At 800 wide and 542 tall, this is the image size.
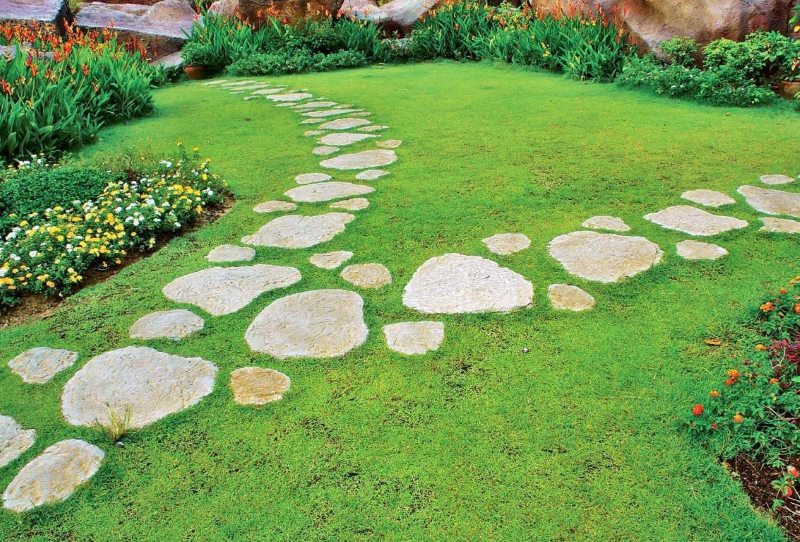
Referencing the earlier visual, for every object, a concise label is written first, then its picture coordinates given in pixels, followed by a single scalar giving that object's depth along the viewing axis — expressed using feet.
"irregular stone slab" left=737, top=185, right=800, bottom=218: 10.34
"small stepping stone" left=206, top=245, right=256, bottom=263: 9.70
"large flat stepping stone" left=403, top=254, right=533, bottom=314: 7.99
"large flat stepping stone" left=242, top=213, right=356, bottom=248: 10.17
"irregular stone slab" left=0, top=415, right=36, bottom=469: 5.79
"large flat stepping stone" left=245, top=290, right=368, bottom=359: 7.25
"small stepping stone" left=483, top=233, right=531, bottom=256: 9.43
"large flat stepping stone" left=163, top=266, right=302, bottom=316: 8.32
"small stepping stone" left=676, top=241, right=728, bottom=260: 8.91
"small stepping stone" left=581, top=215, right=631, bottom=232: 9.95
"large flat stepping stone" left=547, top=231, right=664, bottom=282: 8.58
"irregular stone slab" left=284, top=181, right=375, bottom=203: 12.13
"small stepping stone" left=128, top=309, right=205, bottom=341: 7.63
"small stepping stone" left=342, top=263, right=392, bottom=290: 8.71
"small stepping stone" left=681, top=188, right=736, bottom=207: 10.75
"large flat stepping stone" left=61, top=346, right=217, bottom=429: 6.27
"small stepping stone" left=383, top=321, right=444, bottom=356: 7.23
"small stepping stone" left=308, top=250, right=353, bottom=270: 9.30
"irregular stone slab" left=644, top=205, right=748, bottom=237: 9.73
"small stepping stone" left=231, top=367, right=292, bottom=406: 6.50
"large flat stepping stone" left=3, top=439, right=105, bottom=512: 5.27
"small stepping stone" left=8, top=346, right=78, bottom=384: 7.01
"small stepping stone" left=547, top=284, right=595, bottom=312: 7.88
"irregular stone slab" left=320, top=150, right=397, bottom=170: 14.03
